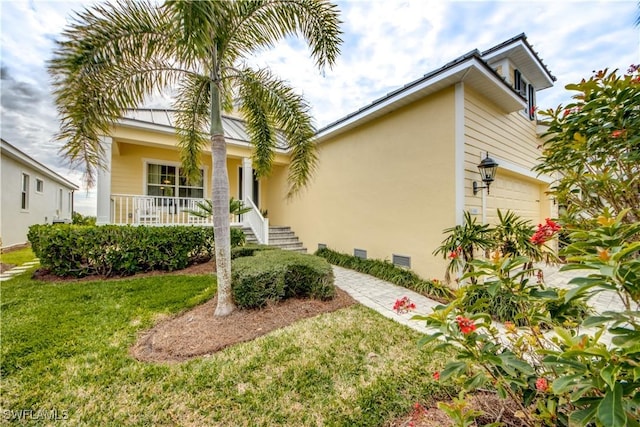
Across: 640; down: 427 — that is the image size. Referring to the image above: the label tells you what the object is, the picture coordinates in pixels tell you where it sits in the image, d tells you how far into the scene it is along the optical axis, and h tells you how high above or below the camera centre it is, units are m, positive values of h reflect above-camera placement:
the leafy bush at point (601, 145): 2.35 +0.73
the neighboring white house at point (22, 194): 9.54 +1.00
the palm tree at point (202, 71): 3.15 +2.10
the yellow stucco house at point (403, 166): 5.25 +1.42
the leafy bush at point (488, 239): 4.23 -0.41
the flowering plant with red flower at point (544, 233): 1.54 -0.10
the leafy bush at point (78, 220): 10.28 -0.20
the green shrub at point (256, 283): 3.91 -1.09
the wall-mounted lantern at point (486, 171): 5.08 +0.95
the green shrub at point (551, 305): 1.43 -0.55
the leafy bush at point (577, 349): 0.99 -0.63
